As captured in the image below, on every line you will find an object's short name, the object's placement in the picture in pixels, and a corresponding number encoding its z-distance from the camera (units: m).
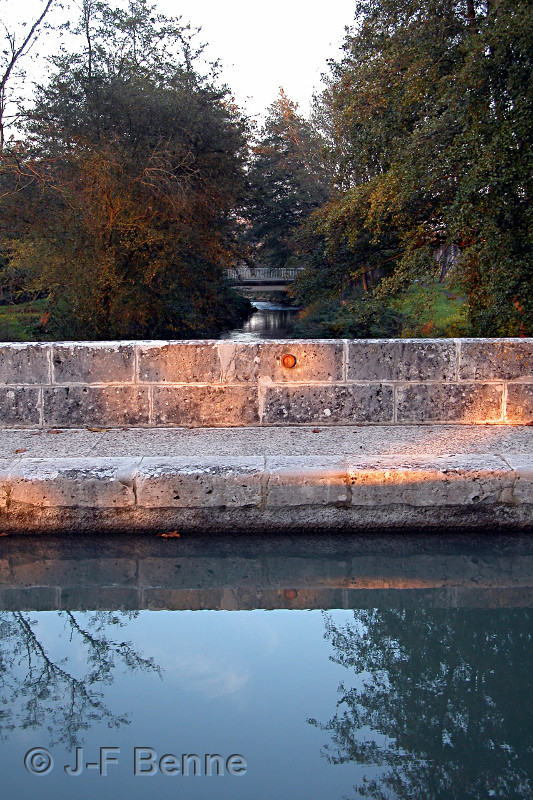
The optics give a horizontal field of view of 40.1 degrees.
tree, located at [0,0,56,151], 16.41
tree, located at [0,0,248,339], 17.95
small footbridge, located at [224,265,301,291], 45.50
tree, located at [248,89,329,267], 35.88
